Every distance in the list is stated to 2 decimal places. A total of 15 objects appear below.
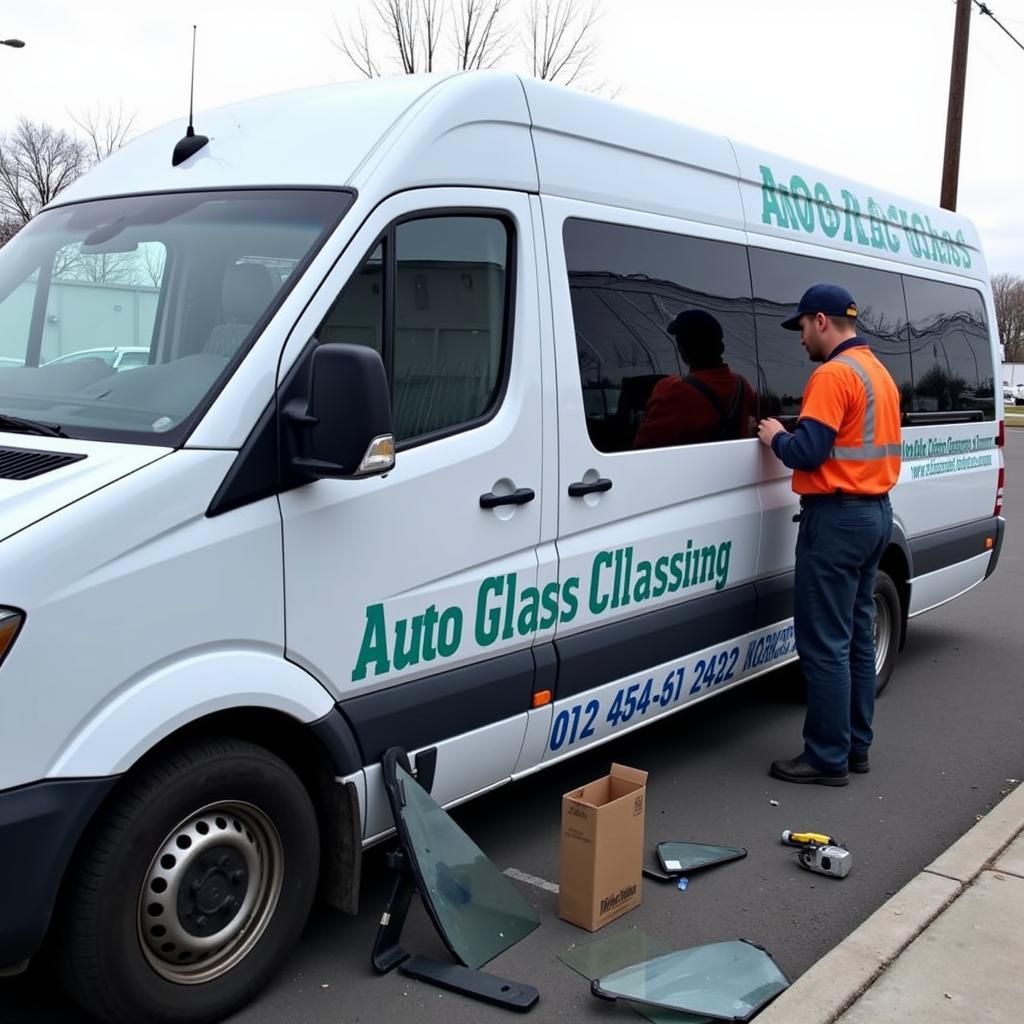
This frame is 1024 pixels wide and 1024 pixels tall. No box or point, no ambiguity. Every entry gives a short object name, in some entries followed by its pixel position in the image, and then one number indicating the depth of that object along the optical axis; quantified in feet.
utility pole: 65.10
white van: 9.11
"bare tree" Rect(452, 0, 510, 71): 62.08
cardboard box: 12.26
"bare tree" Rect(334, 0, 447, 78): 60.85
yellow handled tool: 14.52
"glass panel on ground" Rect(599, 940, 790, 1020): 10.63
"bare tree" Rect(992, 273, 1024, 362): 276.00
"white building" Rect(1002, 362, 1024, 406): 235.20
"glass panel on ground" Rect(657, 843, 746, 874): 13.98
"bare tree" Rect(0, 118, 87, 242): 105.29
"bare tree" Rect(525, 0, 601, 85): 63.62
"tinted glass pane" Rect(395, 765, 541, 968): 11.30
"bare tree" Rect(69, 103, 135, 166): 80.48
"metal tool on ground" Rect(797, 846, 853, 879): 13.99
